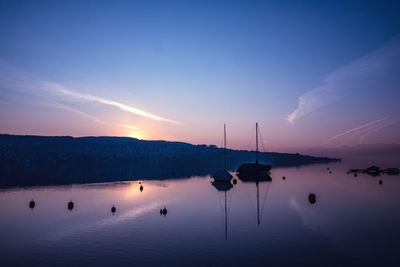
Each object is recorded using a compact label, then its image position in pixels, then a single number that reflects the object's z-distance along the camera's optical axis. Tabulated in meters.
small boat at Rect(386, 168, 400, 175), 135.50
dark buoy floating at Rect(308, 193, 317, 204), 58.12
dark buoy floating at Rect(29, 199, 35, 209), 51.66
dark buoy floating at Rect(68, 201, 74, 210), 49.78
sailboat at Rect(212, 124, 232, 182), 93.25
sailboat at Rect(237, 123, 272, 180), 124.44
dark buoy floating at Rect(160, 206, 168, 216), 45.54
